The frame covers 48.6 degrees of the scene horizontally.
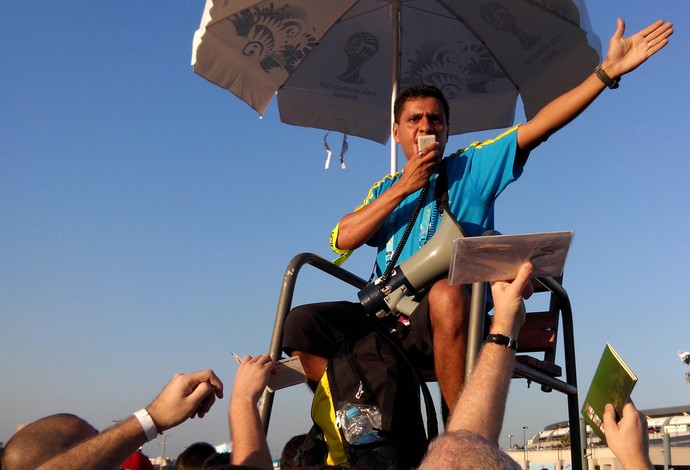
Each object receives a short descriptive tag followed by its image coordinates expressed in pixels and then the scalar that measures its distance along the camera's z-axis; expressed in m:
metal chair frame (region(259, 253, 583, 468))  3.24
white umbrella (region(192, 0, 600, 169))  5.48
